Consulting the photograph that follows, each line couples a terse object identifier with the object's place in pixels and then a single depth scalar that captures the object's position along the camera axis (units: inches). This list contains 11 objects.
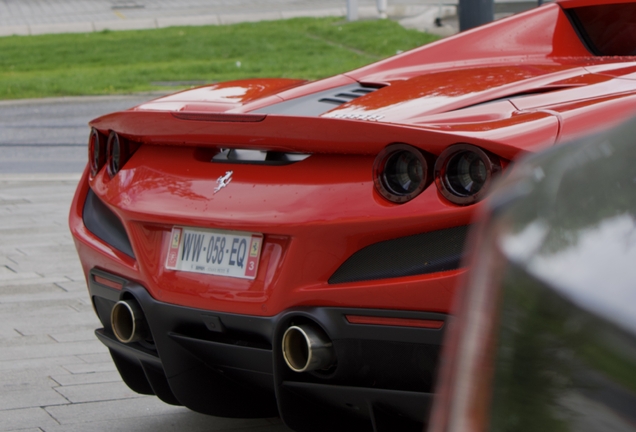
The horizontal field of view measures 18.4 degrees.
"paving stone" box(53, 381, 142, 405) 312.2
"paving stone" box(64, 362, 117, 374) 337.5
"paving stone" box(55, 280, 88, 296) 439.8
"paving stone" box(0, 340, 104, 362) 353.5
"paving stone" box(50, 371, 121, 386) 326.3
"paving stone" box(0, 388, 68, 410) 306.1
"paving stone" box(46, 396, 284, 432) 292.8
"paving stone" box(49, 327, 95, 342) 371.7
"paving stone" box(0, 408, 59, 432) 288.5
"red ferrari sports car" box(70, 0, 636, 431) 202.4
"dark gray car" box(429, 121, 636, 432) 93.2
